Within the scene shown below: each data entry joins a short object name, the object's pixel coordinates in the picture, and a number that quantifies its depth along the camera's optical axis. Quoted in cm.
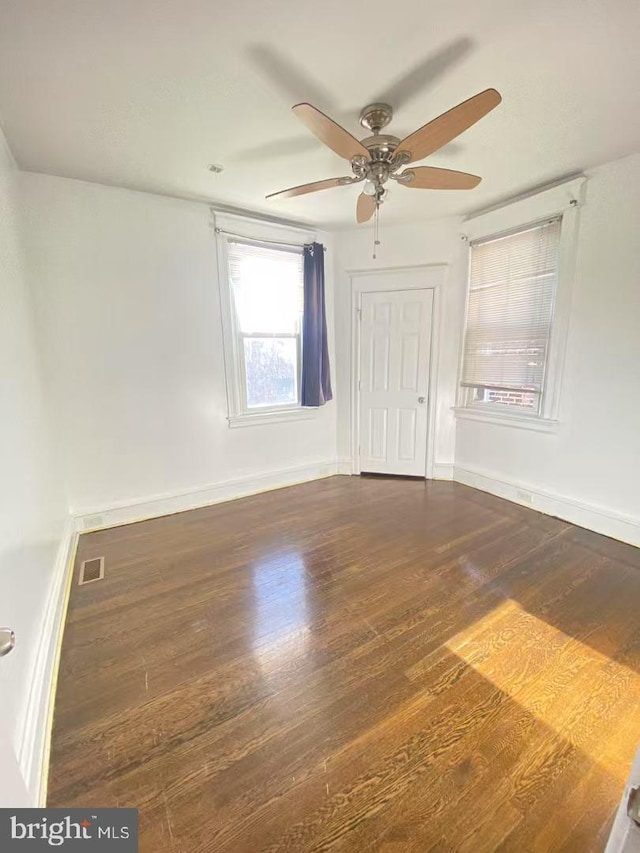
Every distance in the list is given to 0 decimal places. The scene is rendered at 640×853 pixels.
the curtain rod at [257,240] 314
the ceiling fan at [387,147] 147
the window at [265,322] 337
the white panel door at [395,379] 375
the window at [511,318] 297
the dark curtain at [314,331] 361
